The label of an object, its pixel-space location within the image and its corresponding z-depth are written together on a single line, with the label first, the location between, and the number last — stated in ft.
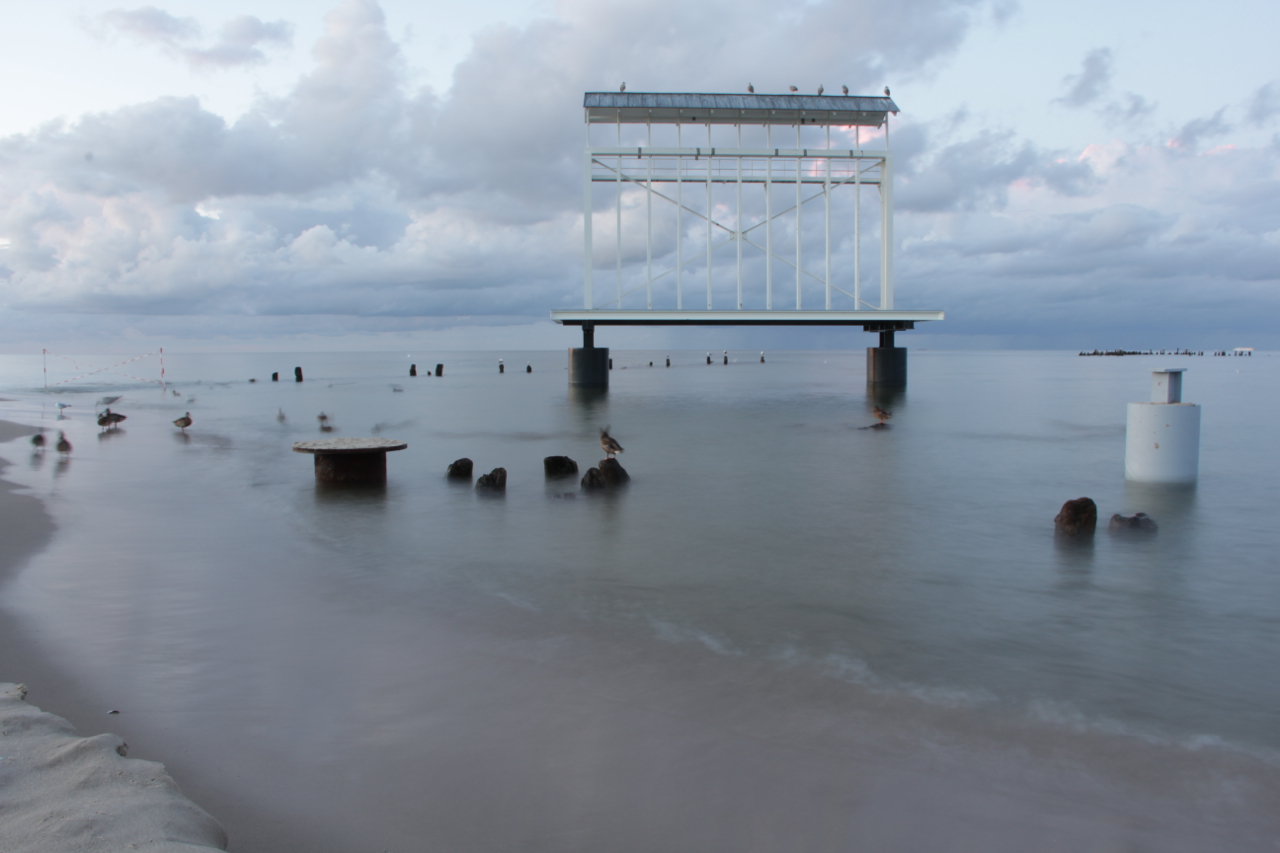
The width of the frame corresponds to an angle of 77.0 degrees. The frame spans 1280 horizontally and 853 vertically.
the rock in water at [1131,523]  33.27
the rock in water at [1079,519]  32.73
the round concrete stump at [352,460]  42.29
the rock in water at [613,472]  44.60
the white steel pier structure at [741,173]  117.19
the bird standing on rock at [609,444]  47.29
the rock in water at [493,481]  43.09
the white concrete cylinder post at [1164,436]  41.57
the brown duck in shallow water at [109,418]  74.90
